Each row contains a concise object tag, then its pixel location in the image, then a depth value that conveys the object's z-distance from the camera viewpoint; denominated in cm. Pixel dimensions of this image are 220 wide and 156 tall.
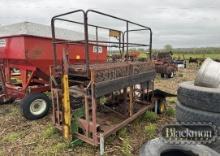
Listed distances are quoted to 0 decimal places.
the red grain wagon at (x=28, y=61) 405
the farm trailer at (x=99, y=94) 272
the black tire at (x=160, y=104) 432
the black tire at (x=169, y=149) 183
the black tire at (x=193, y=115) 230
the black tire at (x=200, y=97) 227
